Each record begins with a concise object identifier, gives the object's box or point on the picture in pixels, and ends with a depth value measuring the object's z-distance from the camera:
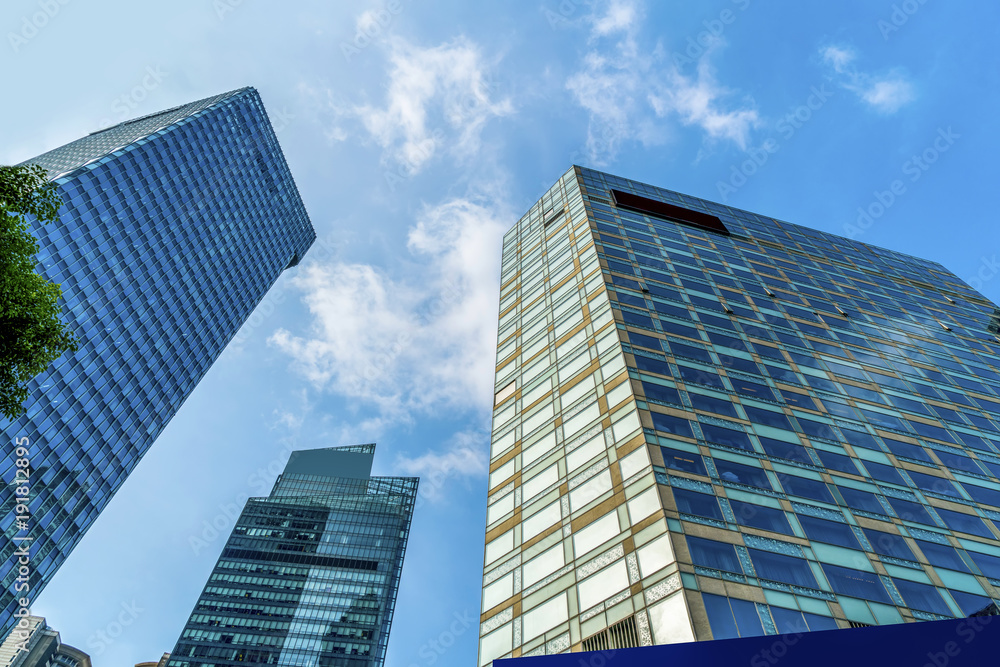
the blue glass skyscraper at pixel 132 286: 81.12
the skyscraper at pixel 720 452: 21.17
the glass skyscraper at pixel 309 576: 124.81
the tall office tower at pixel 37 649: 150.75
